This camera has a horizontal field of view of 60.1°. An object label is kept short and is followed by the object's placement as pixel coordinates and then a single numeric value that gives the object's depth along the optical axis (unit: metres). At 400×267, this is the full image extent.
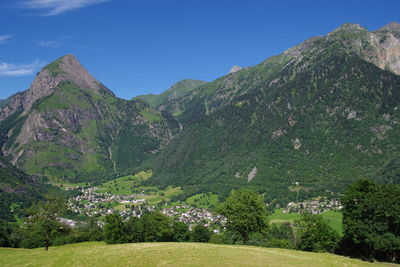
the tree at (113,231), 115.50
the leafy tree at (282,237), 104.21
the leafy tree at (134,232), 120.39
